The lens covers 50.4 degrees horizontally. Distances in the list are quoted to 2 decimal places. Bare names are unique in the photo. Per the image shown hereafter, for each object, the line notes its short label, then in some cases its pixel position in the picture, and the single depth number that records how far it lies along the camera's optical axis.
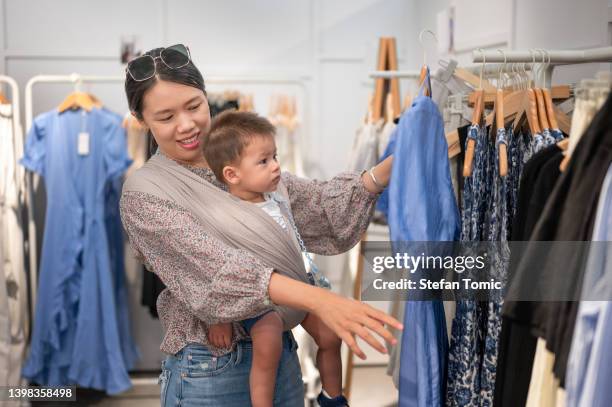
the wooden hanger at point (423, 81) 1.47
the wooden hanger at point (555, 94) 1.59
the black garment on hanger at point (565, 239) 0.92
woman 1.24
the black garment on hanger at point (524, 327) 1.12
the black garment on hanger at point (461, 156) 1.63
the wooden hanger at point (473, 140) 1.40
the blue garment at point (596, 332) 0.94
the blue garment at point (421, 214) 1.32
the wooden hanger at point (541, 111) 1.41
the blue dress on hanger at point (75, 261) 2.97
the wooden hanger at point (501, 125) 1.36
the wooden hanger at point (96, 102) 3.19
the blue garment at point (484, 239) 1.40
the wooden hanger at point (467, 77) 1.84
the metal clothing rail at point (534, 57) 1.46
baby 1.38
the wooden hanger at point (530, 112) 1.42
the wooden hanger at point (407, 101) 2.89
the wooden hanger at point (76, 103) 3.08
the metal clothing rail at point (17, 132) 2.90
